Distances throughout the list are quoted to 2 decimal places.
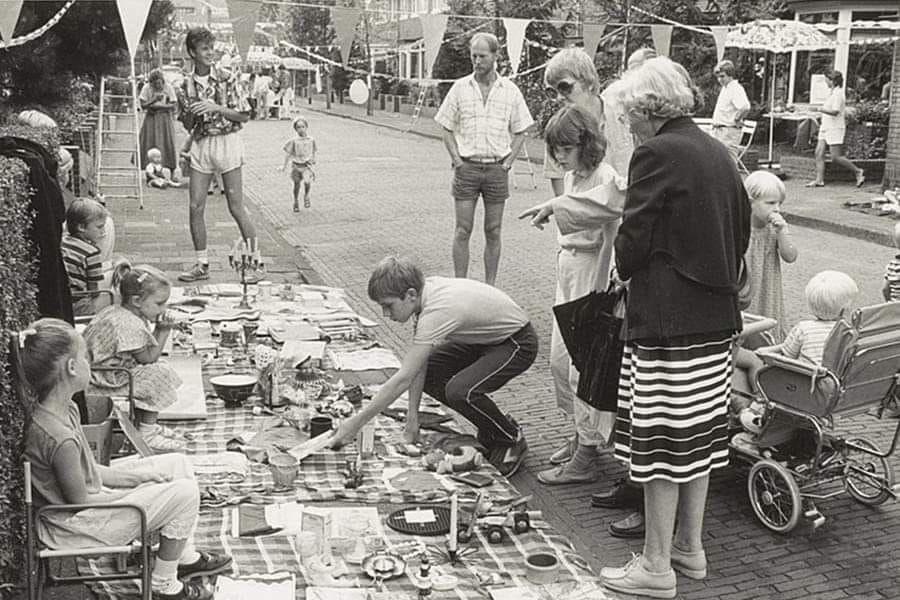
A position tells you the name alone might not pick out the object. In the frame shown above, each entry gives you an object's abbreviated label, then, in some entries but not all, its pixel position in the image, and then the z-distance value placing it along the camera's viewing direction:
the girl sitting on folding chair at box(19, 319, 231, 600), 3.89
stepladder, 16.91
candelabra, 9.04
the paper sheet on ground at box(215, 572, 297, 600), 4.32
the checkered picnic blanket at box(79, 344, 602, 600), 4.59
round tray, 5.00
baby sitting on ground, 18.55
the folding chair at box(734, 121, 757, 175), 18.53
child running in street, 16.19
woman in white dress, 19.00
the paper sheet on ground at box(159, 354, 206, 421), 6.40
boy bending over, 5.36
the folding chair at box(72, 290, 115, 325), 7.13
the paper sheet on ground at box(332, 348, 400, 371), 7.56
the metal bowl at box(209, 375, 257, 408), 6.64
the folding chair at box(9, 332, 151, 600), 3.70
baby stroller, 5.05
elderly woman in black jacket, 4.25
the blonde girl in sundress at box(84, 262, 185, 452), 5.79
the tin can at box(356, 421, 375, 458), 5.83
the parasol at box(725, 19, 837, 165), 20.36
